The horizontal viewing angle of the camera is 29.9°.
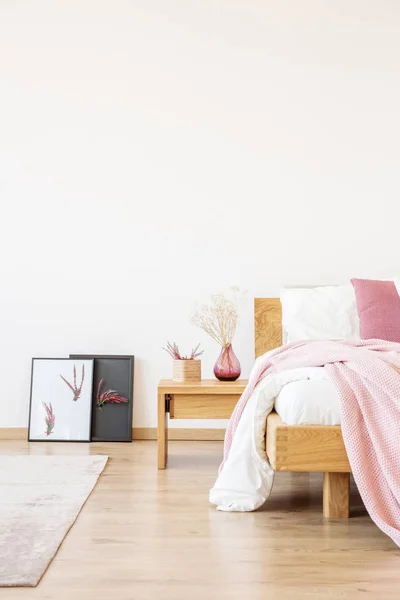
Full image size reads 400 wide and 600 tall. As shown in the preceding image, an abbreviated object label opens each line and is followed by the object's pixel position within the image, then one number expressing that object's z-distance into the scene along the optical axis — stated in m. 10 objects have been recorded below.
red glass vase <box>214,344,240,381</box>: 4.17
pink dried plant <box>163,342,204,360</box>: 4.16
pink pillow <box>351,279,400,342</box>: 3.96
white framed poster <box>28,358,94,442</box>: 4.63
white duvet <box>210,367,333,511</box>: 2.91
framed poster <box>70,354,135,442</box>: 4.69
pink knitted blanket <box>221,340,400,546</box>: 2.53
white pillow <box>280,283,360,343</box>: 4.23
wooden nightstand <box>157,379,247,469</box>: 3.85
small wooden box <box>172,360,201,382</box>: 4.07
